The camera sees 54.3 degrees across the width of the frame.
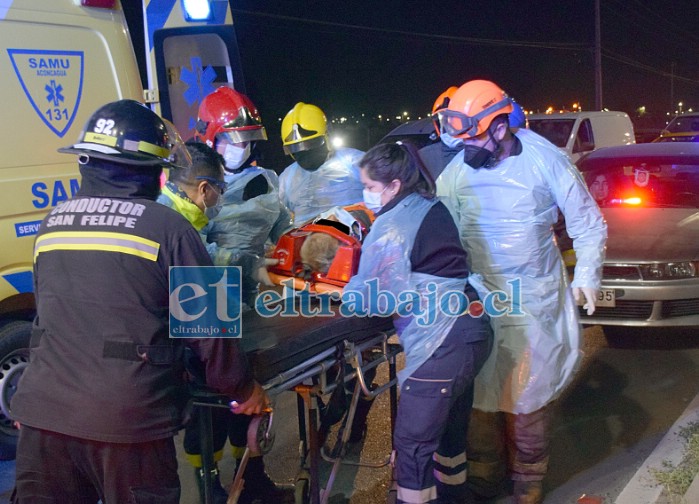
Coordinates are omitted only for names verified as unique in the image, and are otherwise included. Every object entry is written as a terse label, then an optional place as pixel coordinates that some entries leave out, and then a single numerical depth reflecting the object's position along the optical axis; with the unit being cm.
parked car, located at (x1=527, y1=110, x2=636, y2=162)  1187
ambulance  370
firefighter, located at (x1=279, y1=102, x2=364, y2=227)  400
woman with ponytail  272
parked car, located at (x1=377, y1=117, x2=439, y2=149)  894
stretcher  247
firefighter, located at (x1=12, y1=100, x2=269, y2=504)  197
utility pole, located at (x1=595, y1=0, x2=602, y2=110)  2241
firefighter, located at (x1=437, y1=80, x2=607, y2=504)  328
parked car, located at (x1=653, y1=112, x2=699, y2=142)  1421
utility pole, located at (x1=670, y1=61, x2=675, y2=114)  5833
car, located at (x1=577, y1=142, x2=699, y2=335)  525
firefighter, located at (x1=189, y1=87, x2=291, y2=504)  318
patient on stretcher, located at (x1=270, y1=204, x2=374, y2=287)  308
